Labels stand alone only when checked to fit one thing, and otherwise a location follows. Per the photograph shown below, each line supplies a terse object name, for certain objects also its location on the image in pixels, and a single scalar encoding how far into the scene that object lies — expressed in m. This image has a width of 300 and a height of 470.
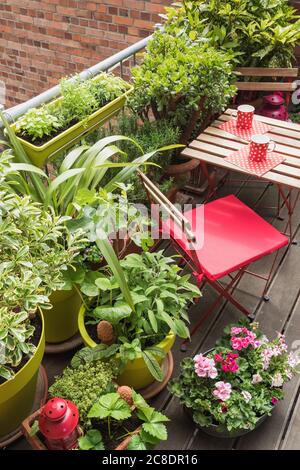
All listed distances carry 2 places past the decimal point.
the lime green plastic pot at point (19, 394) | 1.85
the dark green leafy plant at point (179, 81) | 2.67
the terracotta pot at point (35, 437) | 1.85
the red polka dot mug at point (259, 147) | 2.57
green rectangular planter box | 2.31
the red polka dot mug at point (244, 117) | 2.84
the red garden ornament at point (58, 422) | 1.76
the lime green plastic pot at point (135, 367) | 2.11
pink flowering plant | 2.05
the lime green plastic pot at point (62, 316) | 2.25
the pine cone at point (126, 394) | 1.92
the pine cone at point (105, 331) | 2.08
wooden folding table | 2.57
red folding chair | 2.38
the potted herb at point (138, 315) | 2.00
